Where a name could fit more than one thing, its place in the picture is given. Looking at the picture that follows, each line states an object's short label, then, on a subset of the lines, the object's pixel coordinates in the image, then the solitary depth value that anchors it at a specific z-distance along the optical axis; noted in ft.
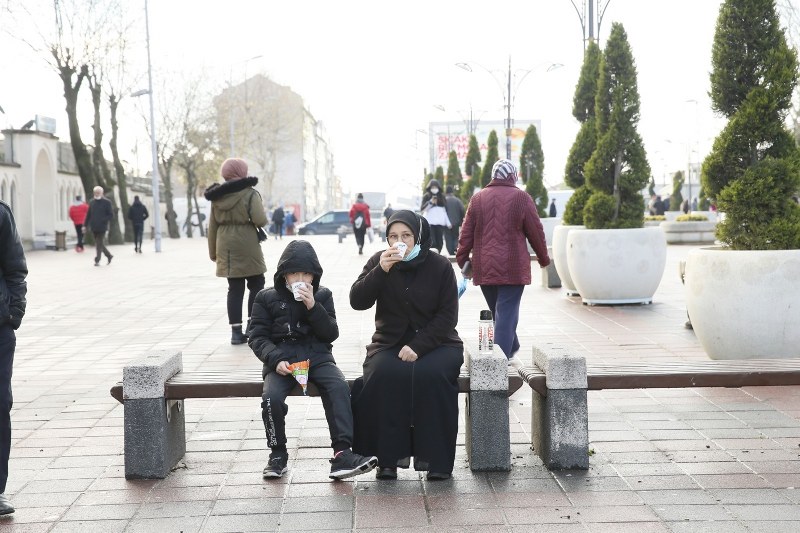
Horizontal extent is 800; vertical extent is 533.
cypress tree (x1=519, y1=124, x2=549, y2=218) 122.83
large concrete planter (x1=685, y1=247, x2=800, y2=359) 26.78
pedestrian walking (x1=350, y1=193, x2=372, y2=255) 101.34
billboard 244.22
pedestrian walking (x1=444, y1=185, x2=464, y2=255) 79.00
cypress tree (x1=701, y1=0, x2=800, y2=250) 28.17
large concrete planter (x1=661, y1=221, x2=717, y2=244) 115.65
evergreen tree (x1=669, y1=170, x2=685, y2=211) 216.74
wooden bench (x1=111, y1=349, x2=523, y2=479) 18.67
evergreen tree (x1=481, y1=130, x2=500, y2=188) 125.44
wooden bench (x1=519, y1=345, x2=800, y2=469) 18.75
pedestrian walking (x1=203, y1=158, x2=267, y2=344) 34.30
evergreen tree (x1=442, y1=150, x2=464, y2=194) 161.58
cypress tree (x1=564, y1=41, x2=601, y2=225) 50.31
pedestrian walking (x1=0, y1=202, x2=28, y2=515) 16.60
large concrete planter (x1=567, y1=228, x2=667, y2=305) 44.57
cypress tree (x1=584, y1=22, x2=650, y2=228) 45.98
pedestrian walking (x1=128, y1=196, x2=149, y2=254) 120.11
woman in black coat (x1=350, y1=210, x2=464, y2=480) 18.35
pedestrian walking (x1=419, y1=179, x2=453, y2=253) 75.36
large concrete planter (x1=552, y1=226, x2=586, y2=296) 50.19
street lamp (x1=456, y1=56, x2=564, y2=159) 110.22
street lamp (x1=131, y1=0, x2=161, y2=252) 125.05
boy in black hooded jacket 18.53
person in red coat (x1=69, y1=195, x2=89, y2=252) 123.75
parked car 185.37
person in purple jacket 27.73
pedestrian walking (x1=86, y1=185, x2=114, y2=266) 89.10
